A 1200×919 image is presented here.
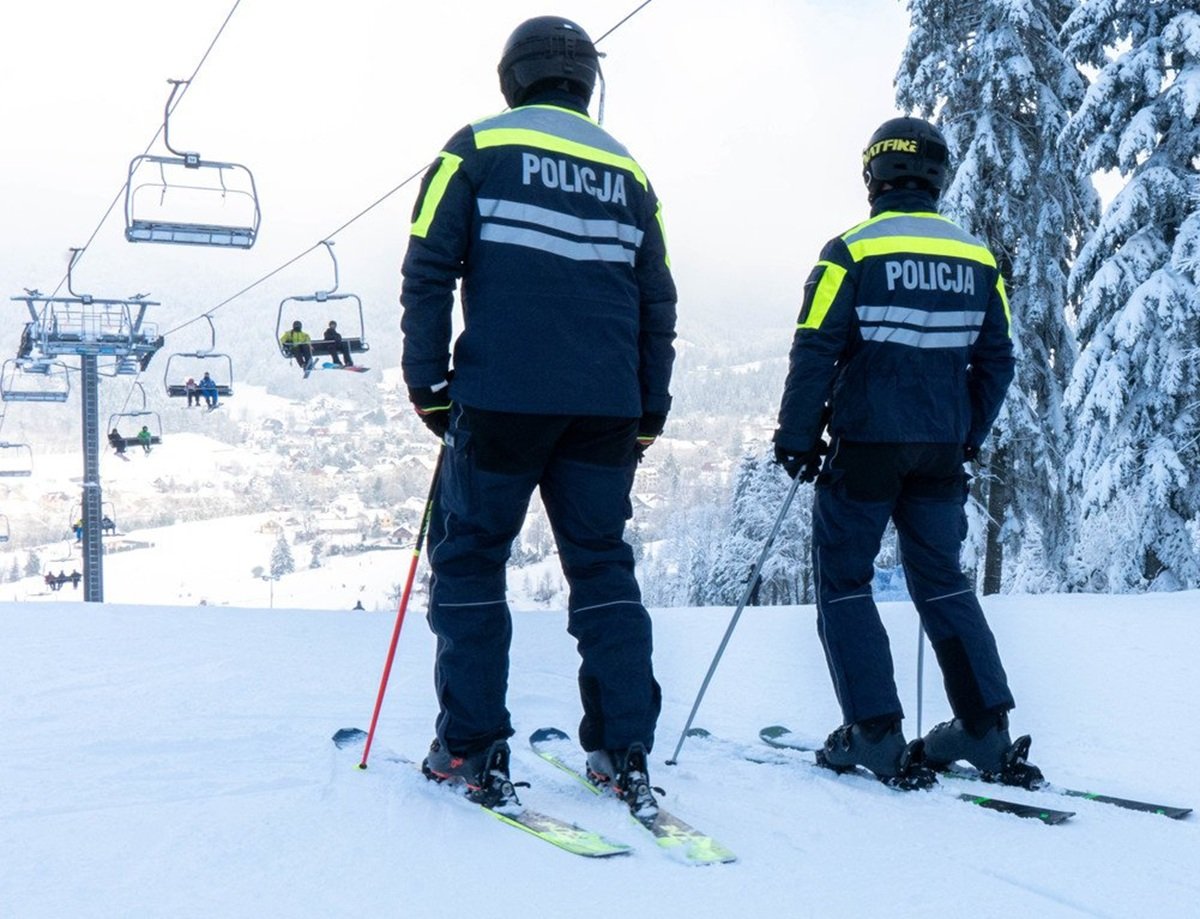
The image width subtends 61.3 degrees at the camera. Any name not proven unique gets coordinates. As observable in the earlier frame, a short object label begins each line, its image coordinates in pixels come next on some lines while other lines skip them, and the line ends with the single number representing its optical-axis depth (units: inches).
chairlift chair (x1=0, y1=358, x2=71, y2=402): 880.9
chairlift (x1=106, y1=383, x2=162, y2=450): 884.0
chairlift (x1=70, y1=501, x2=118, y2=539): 1027.9
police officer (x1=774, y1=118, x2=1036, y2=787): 118.0
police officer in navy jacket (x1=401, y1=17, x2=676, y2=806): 98.9
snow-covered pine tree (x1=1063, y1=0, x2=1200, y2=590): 464.8
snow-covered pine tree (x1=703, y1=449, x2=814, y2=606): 1126.4
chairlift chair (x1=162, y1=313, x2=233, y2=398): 794.2
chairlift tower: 843.4
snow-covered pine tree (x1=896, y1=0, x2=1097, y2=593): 557.6
